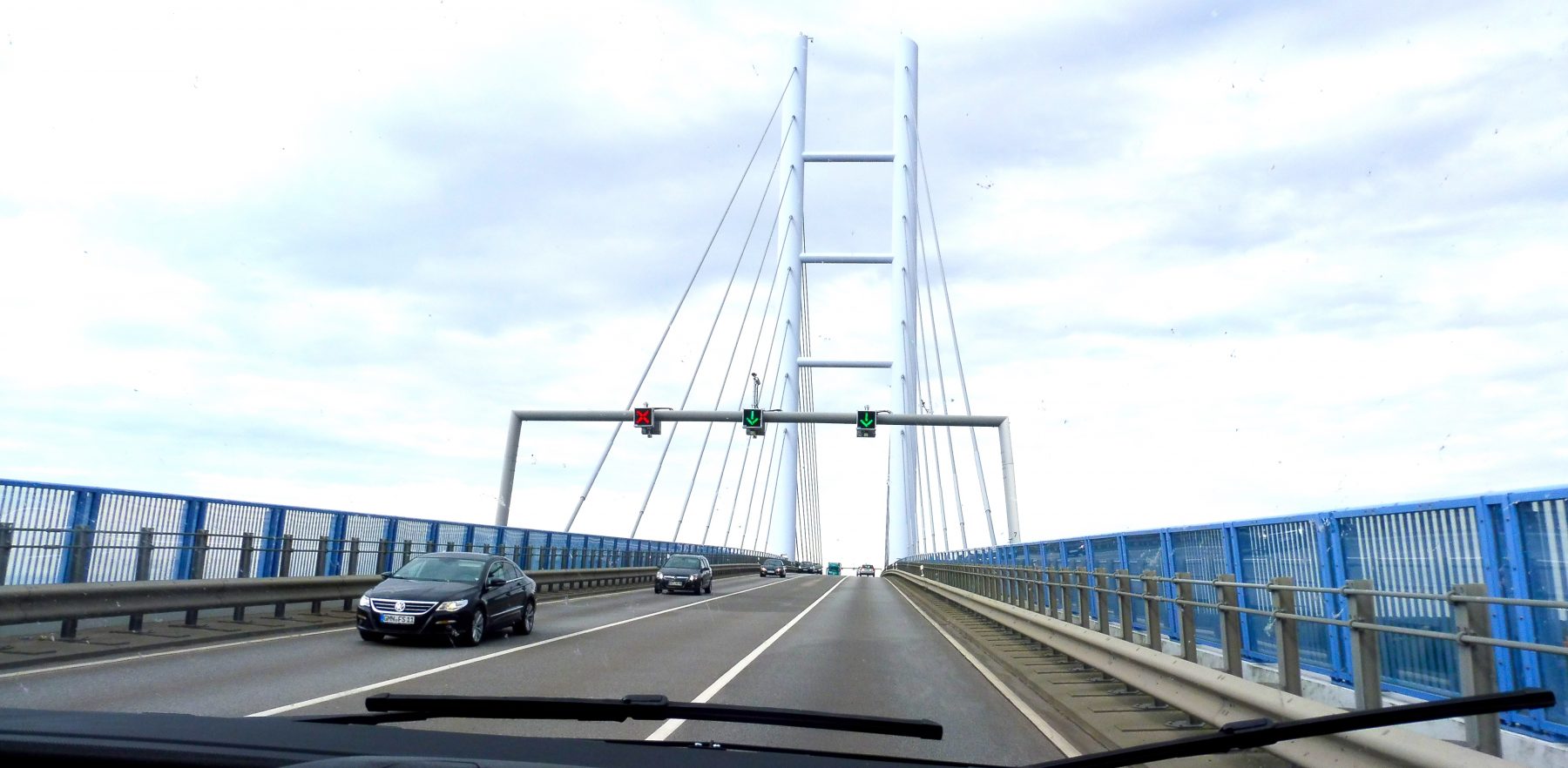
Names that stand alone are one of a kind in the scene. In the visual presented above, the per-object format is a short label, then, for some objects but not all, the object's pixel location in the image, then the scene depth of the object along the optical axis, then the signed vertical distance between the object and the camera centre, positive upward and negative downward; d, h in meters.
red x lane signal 37.22 +5.37
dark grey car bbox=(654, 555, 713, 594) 38.31 +0.54
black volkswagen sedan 15.91 -0.15
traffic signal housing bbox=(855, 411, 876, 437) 37.78 +5.53
